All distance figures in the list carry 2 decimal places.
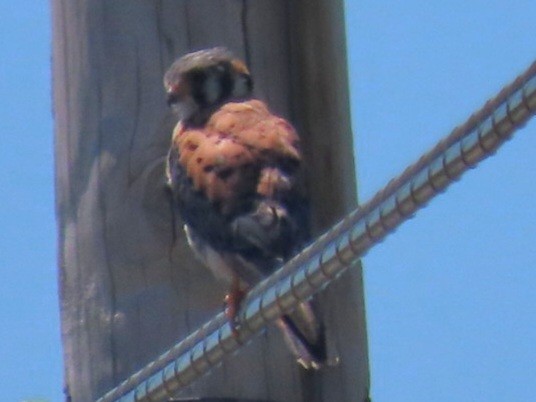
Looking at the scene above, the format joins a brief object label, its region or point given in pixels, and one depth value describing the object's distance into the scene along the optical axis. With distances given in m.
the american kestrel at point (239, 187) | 11.95
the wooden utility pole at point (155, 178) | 11.84
